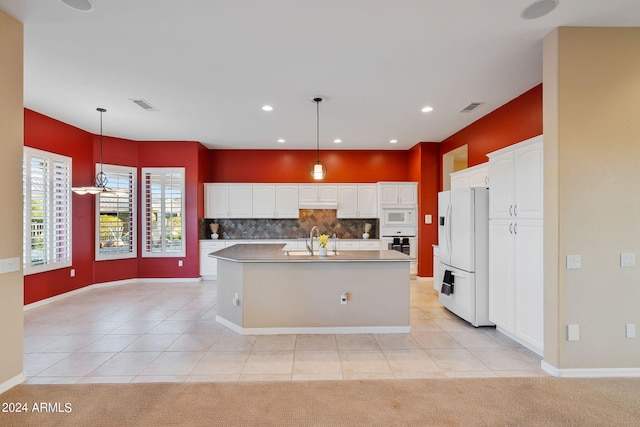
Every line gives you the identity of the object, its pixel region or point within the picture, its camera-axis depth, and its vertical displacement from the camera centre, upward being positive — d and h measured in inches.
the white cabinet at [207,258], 267.1 -36.1
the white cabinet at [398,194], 272.7 +18.6
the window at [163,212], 257.3 +3.2
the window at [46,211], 182.2 +3.2
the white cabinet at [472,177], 177.3 +23.5
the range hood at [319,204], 283.1 +10.4
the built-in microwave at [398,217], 273.1 -1.4
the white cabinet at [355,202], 284.5 +12.2
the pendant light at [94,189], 178.3 +15.4
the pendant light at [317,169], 165.9 +24.8
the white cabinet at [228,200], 279.4 +13.6
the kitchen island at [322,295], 148.6 -38.1
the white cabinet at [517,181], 121.0 +14.6
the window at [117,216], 239.6 -0.1
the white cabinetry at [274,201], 282.2 +13.2
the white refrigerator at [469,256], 157.6 -21.3
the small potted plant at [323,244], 152.6 -14.1
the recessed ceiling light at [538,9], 93.0 +62.9
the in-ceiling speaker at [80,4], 91.7 +62.8
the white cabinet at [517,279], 122.0 -27.5
